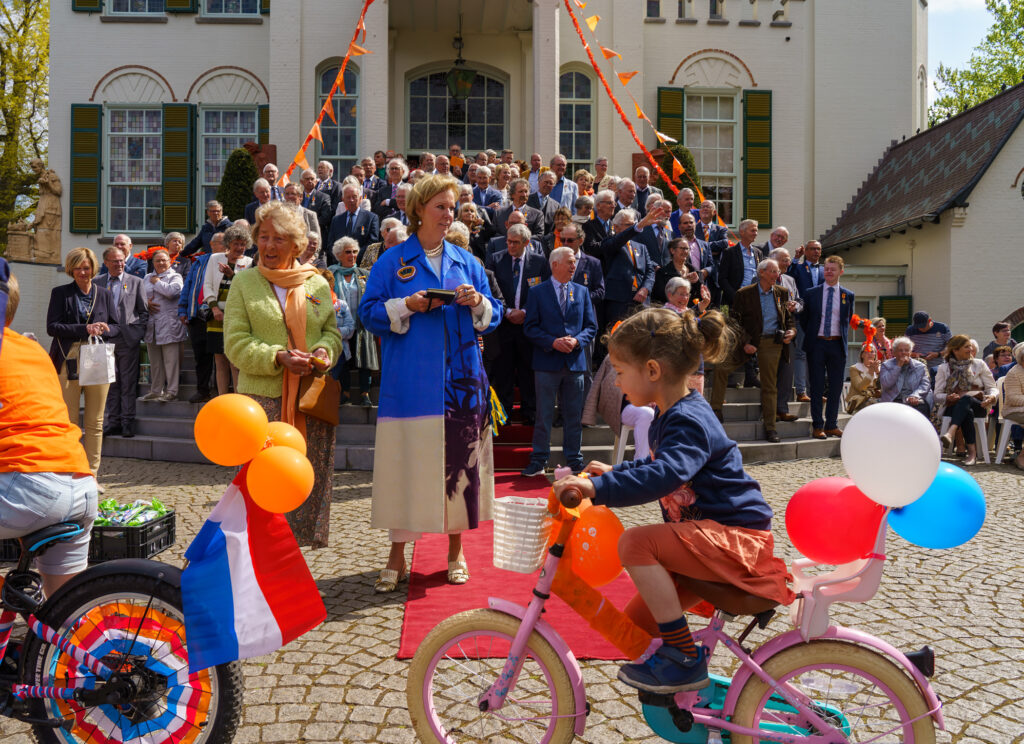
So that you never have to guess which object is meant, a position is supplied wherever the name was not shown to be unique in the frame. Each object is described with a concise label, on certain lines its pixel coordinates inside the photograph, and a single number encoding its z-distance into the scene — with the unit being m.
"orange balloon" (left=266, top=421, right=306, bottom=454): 2.73
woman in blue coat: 4.42
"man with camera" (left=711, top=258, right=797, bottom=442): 9.74
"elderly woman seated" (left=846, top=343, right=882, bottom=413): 12.20
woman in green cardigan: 4.27
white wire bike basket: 2.44
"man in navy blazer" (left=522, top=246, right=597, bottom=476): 7.98
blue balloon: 2.42
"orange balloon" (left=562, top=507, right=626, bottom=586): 2.49
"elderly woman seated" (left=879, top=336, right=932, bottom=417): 11.12
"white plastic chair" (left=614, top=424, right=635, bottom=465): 7.89
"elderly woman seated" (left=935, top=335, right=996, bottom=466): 10.59
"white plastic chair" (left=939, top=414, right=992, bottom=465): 10.47
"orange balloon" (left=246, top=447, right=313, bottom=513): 2.53
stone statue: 17.11
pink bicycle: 2.36
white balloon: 2.34
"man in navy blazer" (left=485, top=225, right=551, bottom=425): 8.84
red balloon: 2.45
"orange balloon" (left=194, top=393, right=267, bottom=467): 2.60
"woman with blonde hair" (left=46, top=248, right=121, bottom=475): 7.18
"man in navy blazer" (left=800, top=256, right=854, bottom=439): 10.26
